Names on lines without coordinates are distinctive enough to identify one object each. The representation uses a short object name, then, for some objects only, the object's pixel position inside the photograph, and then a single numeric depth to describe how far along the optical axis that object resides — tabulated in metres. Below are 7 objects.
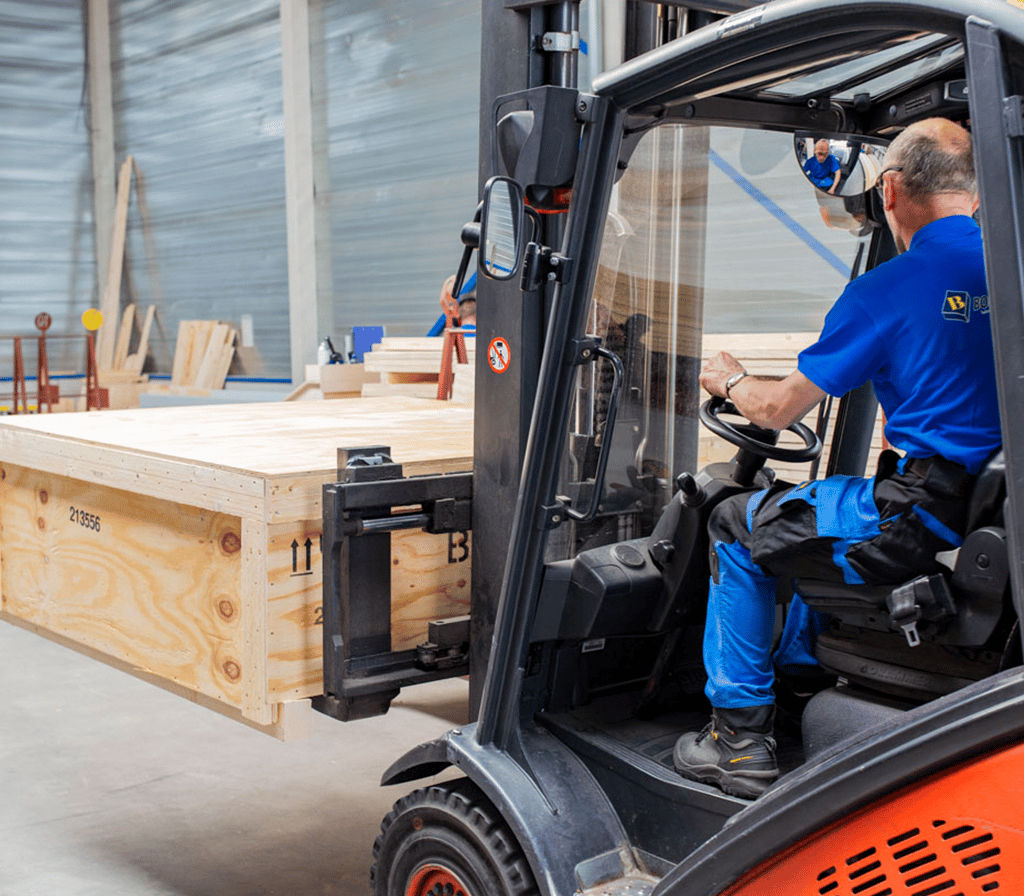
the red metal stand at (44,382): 13.30
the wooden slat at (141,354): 15.05
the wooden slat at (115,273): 15.20
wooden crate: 2.89
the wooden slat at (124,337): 15.26
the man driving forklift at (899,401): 1.97
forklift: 1.88
